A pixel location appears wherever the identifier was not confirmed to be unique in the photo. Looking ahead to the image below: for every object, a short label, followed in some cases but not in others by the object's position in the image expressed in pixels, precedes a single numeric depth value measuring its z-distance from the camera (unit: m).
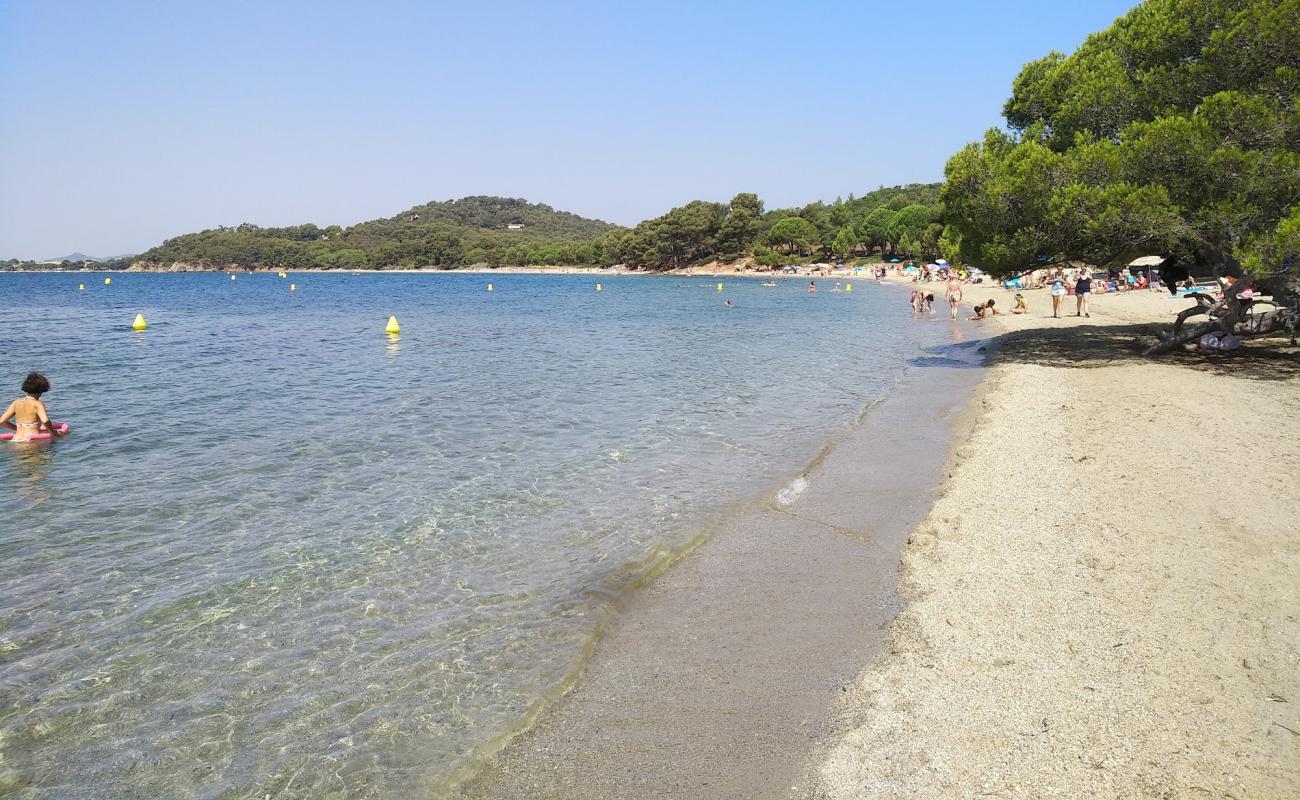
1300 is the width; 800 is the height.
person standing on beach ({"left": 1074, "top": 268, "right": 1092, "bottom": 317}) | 29.30
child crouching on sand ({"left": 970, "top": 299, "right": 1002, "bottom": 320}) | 37.49
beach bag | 17.31
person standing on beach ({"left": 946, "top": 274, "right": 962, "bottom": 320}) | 39.84
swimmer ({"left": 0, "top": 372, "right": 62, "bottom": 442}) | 13.18
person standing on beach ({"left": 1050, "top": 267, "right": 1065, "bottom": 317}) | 31.77
